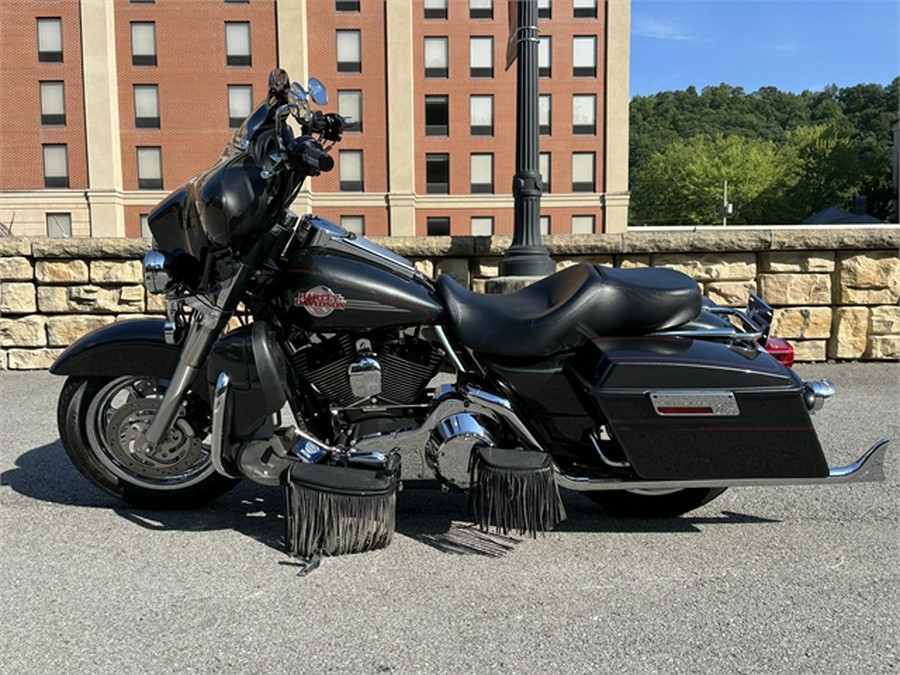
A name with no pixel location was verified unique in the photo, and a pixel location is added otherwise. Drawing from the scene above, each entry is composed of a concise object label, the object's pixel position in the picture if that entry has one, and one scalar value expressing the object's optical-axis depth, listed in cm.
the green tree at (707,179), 5491
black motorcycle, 264
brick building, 3419
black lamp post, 611
